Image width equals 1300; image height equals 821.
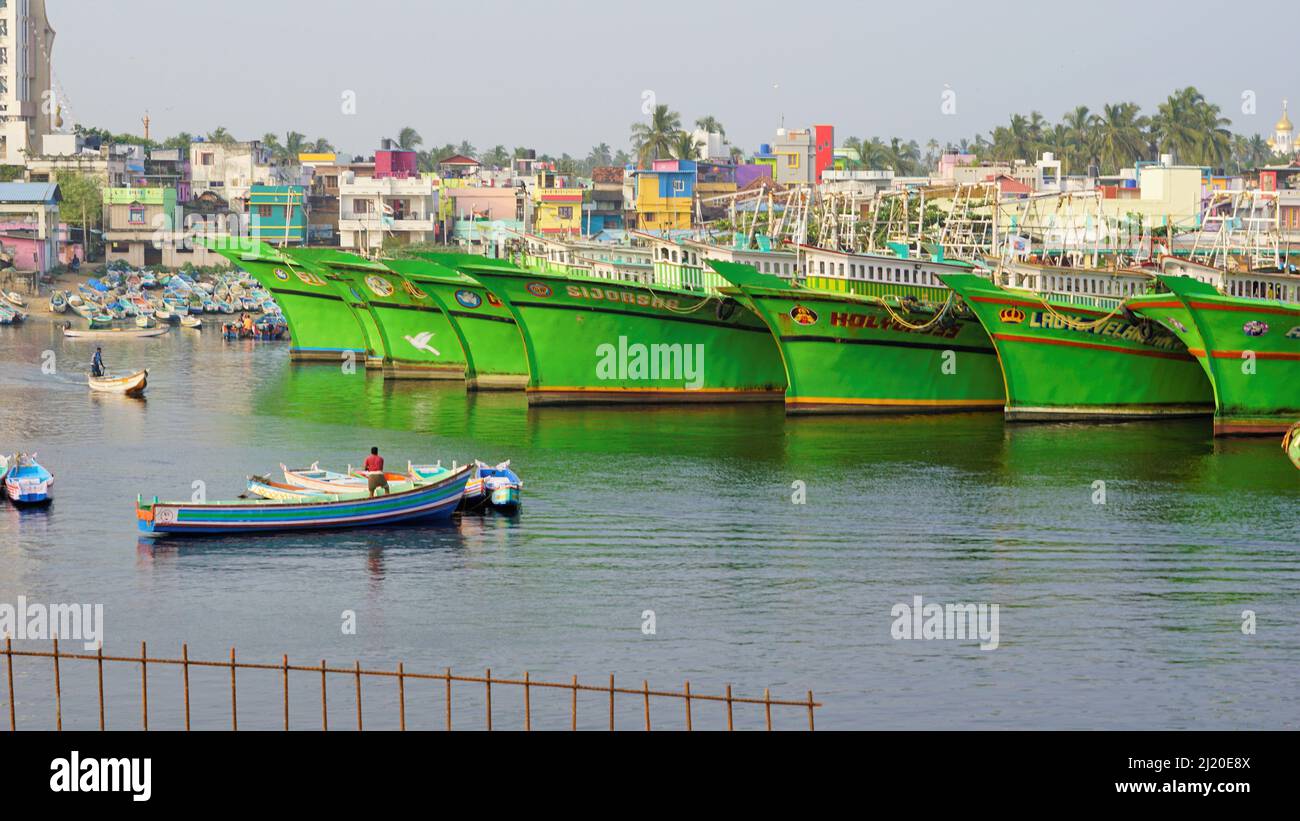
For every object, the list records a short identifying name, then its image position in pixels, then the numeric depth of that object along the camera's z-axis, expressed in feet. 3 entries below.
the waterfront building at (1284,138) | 553.64
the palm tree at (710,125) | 517.55
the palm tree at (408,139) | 581.53
